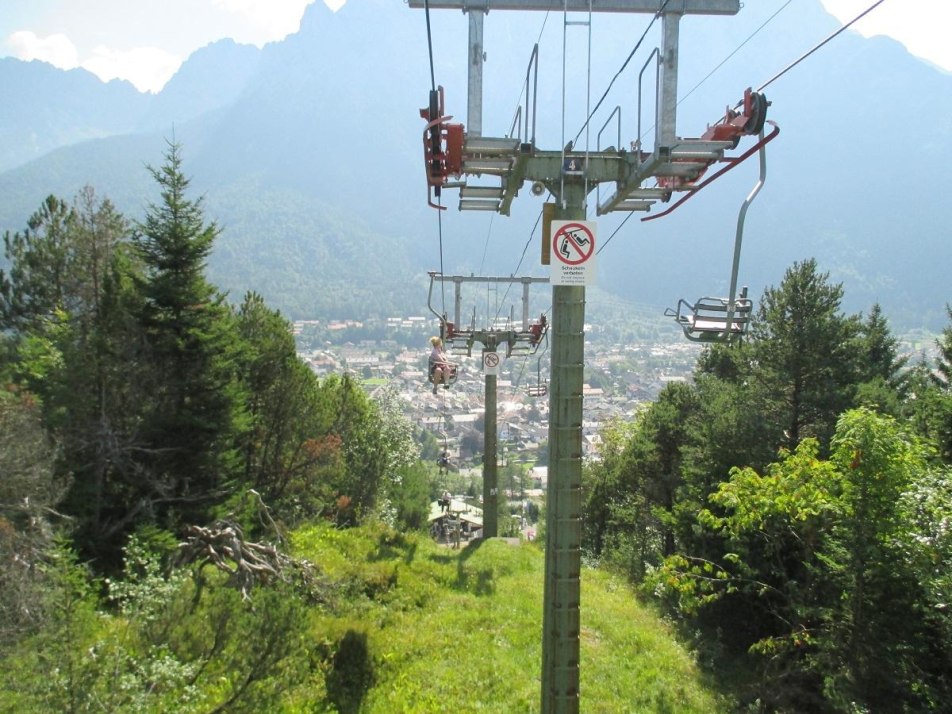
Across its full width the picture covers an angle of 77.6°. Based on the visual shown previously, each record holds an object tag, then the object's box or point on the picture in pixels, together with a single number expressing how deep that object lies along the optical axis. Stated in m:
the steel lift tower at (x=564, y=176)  5.70
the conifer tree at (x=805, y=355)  15.46
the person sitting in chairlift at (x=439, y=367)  16.52
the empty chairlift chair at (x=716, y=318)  5.88
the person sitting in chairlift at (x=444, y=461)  26.03
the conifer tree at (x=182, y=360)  14.56
